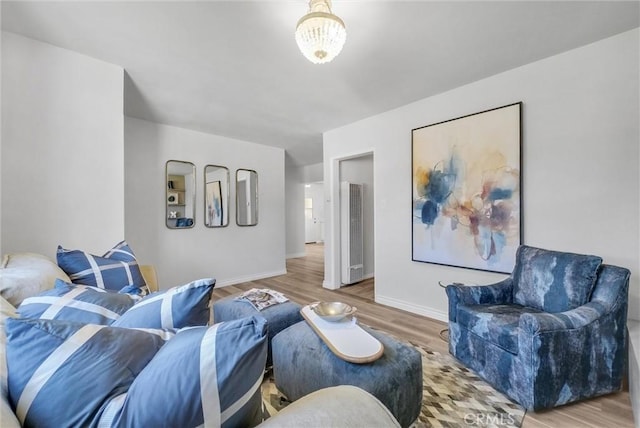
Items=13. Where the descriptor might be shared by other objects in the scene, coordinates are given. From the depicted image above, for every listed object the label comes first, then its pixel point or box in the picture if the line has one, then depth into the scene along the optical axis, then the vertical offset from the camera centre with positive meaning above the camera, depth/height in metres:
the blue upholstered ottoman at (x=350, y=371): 1.27 -0.81
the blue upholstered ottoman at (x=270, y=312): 1.90 -0.74
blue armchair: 1.47 -0.74
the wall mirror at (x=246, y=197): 4.46 +0.28
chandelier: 1.41 +0.98
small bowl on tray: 1.63 -0.63
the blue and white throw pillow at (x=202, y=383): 0.50 -0.34
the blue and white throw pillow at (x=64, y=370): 0.53 -0.34
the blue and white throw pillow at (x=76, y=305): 0.89 -0.33
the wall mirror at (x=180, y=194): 3.75 +0.28
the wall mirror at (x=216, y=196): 4.10 +0.28
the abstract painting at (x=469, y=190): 2.34 +0.21
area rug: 1.45 -1.14
